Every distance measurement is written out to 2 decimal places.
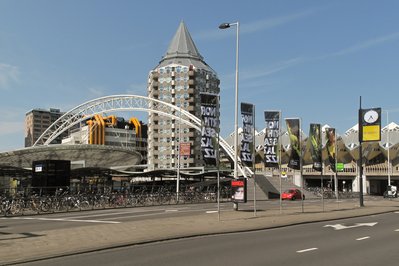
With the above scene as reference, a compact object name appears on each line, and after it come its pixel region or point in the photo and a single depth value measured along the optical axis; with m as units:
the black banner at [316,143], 33.97
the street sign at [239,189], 25.41
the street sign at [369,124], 34.81
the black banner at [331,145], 38.59
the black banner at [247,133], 26.75
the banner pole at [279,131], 27.73
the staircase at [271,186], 60.98
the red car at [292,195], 56.95
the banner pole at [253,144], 26.62
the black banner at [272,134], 27.67
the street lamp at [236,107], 27.88
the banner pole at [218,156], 24.34
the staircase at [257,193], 55.81
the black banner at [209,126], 25.44
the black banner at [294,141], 29.02
